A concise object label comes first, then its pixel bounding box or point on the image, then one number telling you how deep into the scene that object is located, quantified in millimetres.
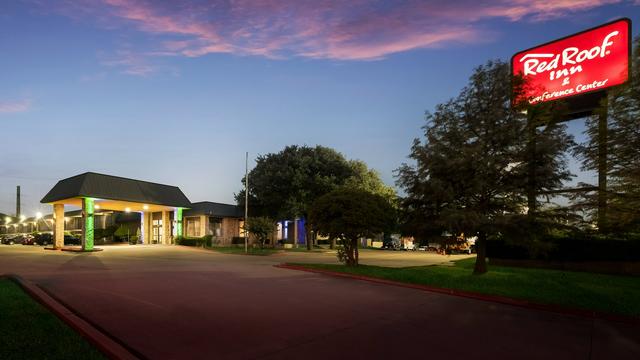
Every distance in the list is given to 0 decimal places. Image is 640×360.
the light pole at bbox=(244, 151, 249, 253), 37909
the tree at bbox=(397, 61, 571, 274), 15727
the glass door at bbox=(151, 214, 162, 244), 49050
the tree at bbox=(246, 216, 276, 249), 36281
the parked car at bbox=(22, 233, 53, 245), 47312
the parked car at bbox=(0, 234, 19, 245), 53600
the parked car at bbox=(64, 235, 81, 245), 43531
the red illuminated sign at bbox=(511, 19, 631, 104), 20656
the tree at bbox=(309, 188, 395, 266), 19734
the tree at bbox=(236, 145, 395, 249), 41062
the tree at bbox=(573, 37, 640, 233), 12133
